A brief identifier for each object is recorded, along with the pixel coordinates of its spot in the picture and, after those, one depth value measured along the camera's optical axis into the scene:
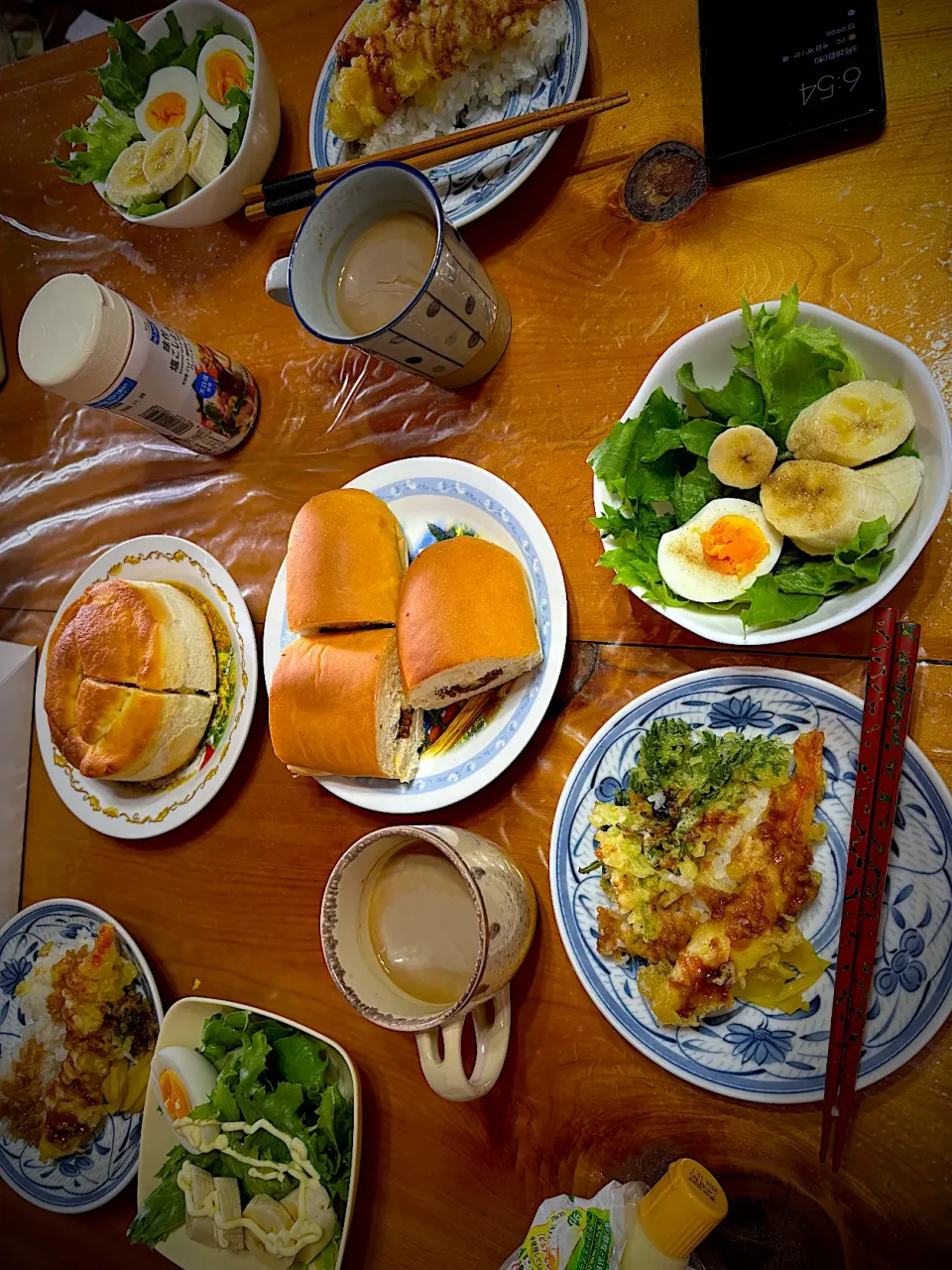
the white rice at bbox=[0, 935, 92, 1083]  0.56
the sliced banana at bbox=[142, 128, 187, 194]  0.57
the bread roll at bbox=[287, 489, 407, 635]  0.48
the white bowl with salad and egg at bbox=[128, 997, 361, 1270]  0.45
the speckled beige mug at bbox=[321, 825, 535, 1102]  0.40
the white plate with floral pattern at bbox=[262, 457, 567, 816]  0.46
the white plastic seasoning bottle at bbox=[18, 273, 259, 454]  0.50
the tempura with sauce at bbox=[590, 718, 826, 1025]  0.40
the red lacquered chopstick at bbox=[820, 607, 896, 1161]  0.38
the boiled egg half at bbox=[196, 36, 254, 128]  0.57
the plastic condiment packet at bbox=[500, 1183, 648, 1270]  0.40
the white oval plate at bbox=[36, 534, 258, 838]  0.54
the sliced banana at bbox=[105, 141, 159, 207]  0.59
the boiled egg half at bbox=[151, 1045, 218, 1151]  0.48
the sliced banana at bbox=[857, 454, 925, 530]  0.39
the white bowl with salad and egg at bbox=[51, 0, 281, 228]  0.57
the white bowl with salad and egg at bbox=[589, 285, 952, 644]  0.39
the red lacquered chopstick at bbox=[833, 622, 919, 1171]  0.38
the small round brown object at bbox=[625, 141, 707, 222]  0.48
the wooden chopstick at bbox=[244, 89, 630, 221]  0.47
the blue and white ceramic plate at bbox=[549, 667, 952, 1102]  0.38
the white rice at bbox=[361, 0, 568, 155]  0.49
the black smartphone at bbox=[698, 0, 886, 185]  0.43
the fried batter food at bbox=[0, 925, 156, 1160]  0.54
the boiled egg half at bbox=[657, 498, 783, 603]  0.41
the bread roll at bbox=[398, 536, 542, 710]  0.44
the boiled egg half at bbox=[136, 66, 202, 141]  0.58
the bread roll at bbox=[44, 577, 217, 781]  0.52
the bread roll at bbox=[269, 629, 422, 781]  0.46
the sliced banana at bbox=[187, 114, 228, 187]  0.57
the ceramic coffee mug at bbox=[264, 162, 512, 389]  0.44
